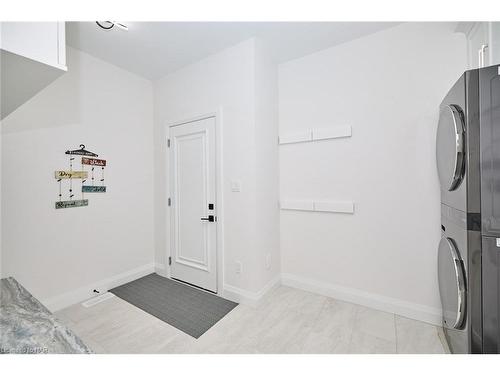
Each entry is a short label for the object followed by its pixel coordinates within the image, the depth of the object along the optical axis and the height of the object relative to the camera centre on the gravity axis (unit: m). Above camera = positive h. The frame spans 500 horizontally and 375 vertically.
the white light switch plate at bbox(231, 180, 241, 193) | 2.33 +0.00
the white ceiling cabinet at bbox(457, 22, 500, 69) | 1.36 +0.94
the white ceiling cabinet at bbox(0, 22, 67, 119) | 0.63 +0.41
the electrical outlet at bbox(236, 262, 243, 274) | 2.32 -0.86
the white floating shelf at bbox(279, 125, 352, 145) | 2.25 +0.54
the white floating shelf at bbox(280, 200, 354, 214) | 2.27 -0.23
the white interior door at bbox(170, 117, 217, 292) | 2.52 -0.20
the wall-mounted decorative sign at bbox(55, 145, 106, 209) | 2.24 +0.13
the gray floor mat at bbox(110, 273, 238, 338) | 1.96 -1.19
